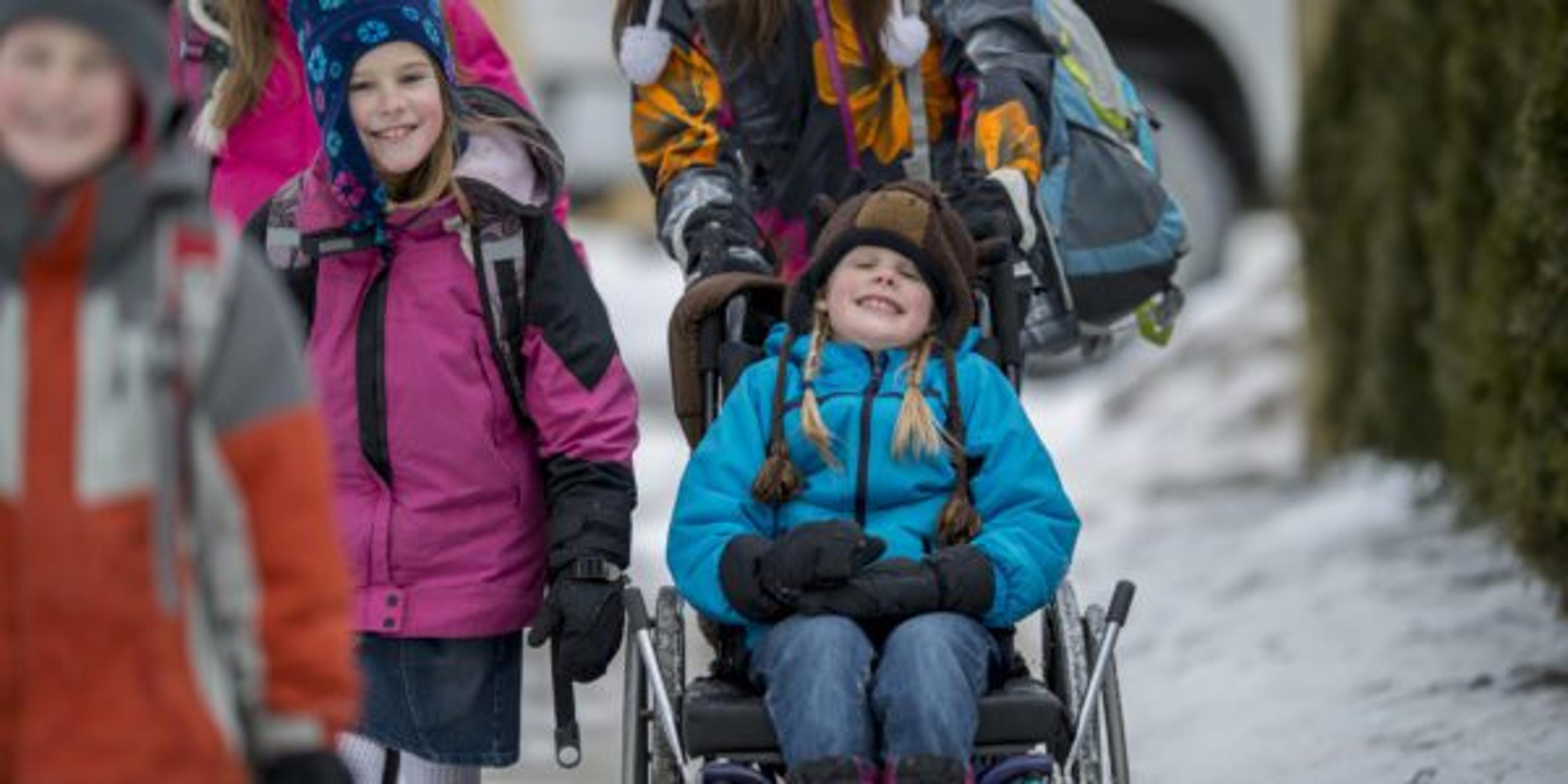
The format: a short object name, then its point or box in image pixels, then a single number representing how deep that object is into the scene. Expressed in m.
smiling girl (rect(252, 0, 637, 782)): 10.72
